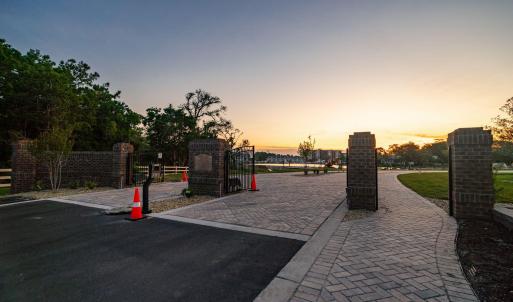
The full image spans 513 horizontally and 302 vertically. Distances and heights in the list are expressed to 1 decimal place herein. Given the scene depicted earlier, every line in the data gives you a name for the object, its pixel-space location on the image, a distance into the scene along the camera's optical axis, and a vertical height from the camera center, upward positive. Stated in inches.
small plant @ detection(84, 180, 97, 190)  486.0 -54.5
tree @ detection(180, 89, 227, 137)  1551.4 +360.8
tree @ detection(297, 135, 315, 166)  1673.2 +76.2
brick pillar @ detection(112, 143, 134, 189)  513.0 -12.6
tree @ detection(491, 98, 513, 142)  379.9 +49.4
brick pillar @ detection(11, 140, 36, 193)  464.4 -16.7
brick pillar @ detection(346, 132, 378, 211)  275.7 -18.5
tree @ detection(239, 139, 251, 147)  1735.7 +133.6
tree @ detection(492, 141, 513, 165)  397.1 +17.5
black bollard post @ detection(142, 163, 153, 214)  267.4 -46.6
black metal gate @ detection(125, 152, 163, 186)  541.6 -21.0
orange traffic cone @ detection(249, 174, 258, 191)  468.0 -58.0
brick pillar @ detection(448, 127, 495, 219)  220.8 -16.9
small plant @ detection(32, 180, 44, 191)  476.7 -55.8
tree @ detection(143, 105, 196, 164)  1422.2 +192.4
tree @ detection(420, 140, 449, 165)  2549.2 +57.4
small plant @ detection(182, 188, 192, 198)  379.1 -57.7
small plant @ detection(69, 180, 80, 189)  495.2 -55.1
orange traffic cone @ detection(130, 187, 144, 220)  243.9 -55.5
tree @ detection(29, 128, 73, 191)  443.5 +22.1
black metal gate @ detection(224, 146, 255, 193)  419.2 -4.4
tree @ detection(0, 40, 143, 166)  748.6 +218.9
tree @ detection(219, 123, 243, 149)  1601.9 +191.3
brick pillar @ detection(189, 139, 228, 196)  397.4 -12.9
